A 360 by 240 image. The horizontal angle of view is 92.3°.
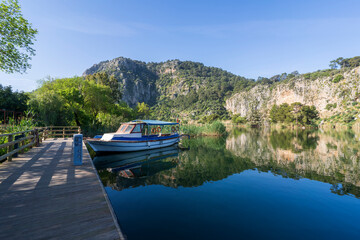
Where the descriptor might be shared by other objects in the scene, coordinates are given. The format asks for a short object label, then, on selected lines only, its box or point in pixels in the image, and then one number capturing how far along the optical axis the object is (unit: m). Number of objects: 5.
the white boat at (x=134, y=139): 15.13
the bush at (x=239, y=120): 87.31
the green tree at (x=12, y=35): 13.45
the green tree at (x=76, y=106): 22.91
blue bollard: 7.87
